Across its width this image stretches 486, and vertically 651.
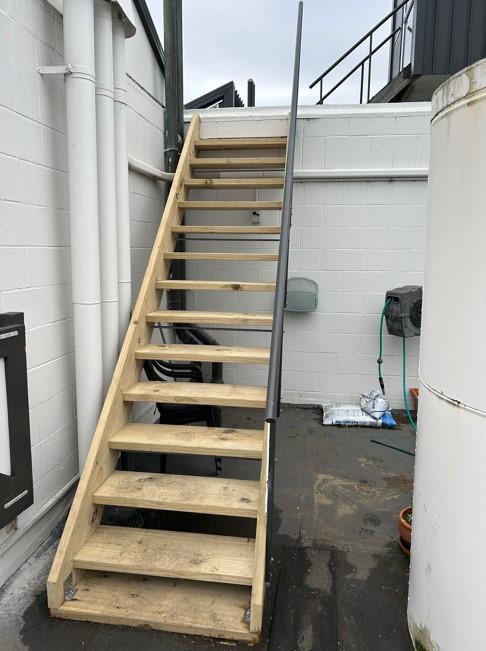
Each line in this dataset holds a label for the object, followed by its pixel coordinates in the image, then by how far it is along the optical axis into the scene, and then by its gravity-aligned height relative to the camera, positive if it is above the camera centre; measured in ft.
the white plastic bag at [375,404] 13.87 -4.07
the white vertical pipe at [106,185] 8.67 +1.32
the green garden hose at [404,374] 14.38 -3.31
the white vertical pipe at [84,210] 7.82 +0.80
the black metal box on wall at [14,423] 6.72 -2.32
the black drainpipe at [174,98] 12.84 +4.41
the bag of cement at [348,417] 13.64 -4.35
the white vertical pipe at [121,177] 9.27 +1.58
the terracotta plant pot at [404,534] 7.82 -4.34
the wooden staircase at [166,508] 6.43 -3.63
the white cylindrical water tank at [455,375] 4.66 -1.15
